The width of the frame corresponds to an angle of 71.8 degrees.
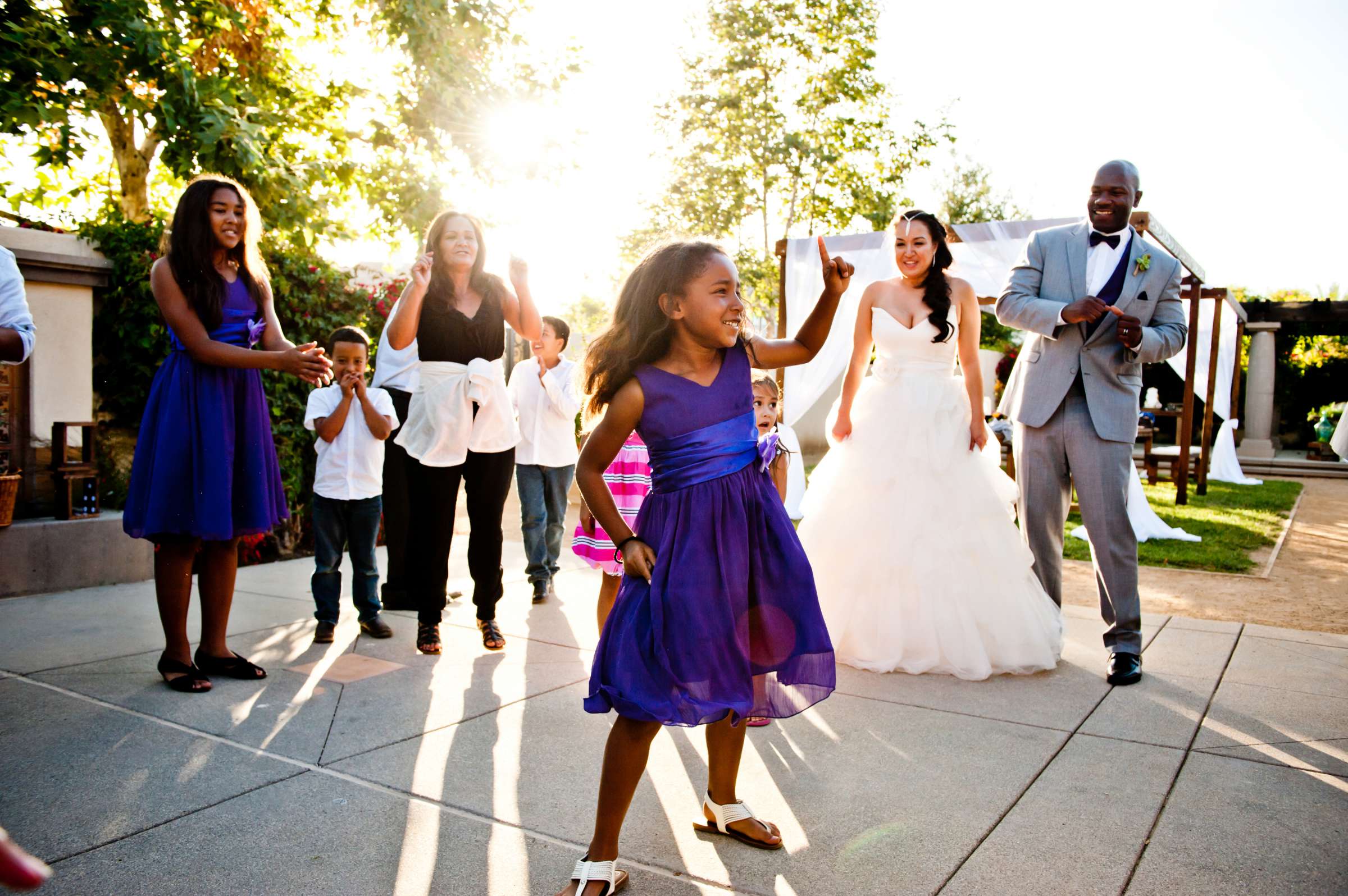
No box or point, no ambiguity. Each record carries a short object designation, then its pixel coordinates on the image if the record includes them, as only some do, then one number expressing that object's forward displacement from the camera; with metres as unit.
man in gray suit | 4.10
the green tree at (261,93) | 5.82
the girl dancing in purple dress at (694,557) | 2.23
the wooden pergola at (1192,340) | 8.56
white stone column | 21.95
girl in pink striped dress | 4.24
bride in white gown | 4.09
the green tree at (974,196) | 27.36
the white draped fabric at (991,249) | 7.78
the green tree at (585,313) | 25.19
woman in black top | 4.34
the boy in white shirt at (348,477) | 4.64
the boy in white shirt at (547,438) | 5.91
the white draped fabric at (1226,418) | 15.04
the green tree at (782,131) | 16.36
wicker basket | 5.16
